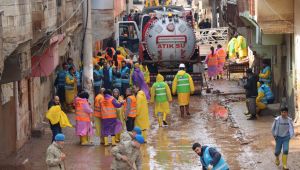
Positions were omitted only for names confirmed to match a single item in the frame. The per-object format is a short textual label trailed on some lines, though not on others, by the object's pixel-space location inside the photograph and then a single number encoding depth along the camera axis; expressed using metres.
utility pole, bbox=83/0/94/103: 25.01
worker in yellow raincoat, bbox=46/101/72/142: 18.83
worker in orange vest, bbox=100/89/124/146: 19.64
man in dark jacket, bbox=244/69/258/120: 24.35
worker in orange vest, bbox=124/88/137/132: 19.95
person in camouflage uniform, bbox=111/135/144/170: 14.45
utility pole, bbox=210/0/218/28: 49.34
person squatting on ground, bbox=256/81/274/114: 23.77
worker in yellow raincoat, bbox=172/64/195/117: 24.30
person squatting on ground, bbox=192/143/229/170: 13.62
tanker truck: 29.66
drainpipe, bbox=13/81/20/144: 19.03
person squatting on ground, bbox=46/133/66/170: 14.36
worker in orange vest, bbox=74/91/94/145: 19.75
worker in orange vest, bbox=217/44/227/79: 32.41
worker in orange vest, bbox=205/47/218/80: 31.98
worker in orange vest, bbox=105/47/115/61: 30.21
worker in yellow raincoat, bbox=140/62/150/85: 29.99
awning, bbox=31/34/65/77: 19.81
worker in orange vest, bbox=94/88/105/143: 19.77
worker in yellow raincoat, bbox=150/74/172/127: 22.59
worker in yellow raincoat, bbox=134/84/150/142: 20.11
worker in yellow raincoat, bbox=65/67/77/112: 25.06
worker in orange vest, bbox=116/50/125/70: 27.60
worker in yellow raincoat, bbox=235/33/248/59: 34.68
